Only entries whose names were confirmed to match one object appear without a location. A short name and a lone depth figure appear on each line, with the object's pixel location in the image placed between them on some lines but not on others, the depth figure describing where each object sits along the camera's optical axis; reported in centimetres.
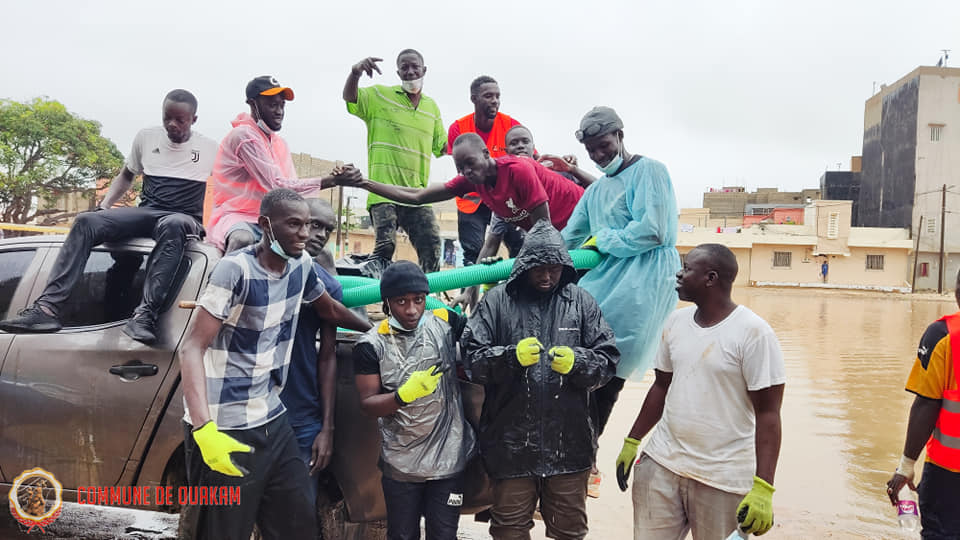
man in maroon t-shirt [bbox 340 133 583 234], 366
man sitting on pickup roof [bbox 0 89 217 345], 300
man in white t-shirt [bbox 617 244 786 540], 230
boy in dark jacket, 253
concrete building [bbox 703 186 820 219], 5409
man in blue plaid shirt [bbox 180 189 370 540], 229
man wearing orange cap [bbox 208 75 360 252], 347
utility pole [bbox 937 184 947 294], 3406
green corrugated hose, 326
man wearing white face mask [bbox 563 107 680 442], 314
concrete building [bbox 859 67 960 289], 3753
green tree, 2123
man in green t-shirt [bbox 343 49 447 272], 458
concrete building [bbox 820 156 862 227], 4734
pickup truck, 281
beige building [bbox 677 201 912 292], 3622
